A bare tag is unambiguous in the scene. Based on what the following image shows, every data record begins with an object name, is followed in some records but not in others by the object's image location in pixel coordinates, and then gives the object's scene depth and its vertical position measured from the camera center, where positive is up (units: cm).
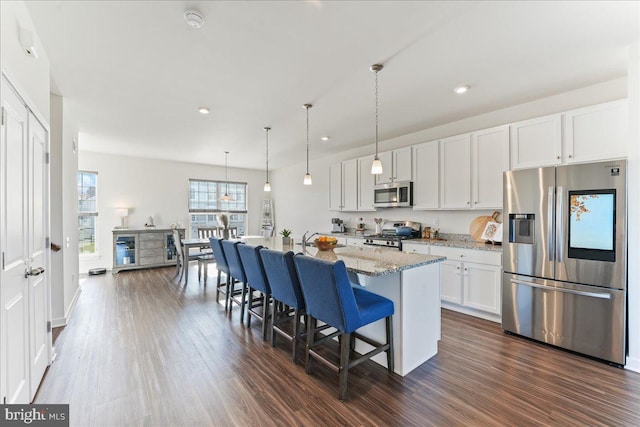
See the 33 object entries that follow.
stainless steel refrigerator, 236 -42
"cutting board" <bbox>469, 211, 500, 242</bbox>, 375 -18
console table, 592 -82
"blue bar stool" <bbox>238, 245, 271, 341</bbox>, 283 -66
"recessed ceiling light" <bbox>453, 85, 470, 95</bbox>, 297 +135
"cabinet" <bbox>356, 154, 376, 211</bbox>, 509 +52
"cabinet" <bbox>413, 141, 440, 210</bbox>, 410 +56
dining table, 497 -62
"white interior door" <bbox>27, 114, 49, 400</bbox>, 194 -30
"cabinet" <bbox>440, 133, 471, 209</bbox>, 377 +56
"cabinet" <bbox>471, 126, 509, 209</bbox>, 343 +61
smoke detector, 184 +132
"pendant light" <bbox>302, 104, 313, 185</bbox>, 390 +45
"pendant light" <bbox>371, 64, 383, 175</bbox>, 289 +47
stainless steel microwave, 443 +29
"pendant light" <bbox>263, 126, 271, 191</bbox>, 437 +133
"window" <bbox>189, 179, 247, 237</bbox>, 734 +22
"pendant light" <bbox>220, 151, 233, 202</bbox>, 773 +87
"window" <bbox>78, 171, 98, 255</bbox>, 599 +1
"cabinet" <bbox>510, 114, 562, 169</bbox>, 300 +80
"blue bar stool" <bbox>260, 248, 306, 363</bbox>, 239 -63
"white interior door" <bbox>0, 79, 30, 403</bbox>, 151 -23
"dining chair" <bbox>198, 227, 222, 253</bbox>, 636 -50
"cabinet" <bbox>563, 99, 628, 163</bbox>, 263 +80
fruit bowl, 295 -34
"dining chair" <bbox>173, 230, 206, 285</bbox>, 500 -81
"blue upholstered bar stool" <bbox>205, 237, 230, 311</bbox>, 369 -61
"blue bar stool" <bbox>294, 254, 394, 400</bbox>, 190 -71
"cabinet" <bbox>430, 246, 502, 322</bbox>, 322 -86
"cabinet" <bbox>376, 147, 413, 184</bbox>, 448 +77
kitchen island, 220 -72
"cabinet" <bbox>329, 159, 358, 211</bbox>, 543 +54
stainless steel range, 432 -38
